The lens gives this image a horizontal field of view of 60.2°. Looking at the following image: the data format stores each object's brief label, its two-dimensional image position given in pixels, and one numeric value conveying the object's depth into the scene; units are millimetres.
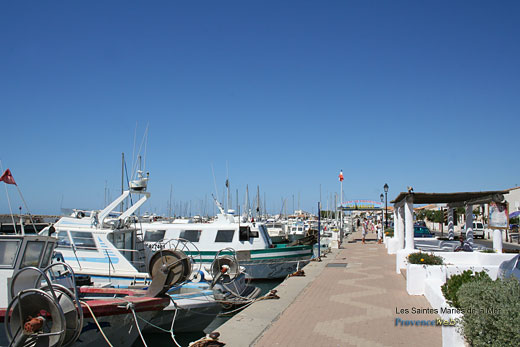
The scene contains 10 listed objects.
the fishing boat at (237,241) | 20719
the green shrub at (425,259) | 11805
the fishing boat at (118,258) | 11844
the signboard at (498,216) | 13939
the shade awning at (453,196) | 14414
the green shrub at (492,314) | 4891
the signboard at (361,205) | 39741
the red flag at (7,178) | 9938
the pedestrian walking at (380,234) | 34112
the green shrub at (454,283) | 7691
